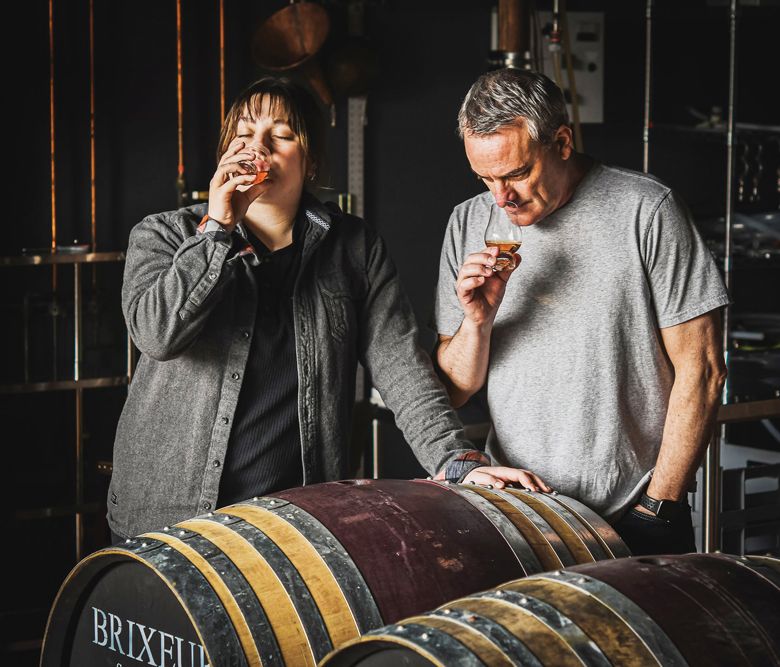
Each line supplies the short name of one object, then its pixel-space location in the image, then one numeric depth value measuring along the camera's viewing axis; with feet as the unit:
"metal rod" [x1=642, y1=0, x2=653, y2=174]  15.74
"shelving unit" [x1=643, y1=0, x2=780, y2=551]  10.31
